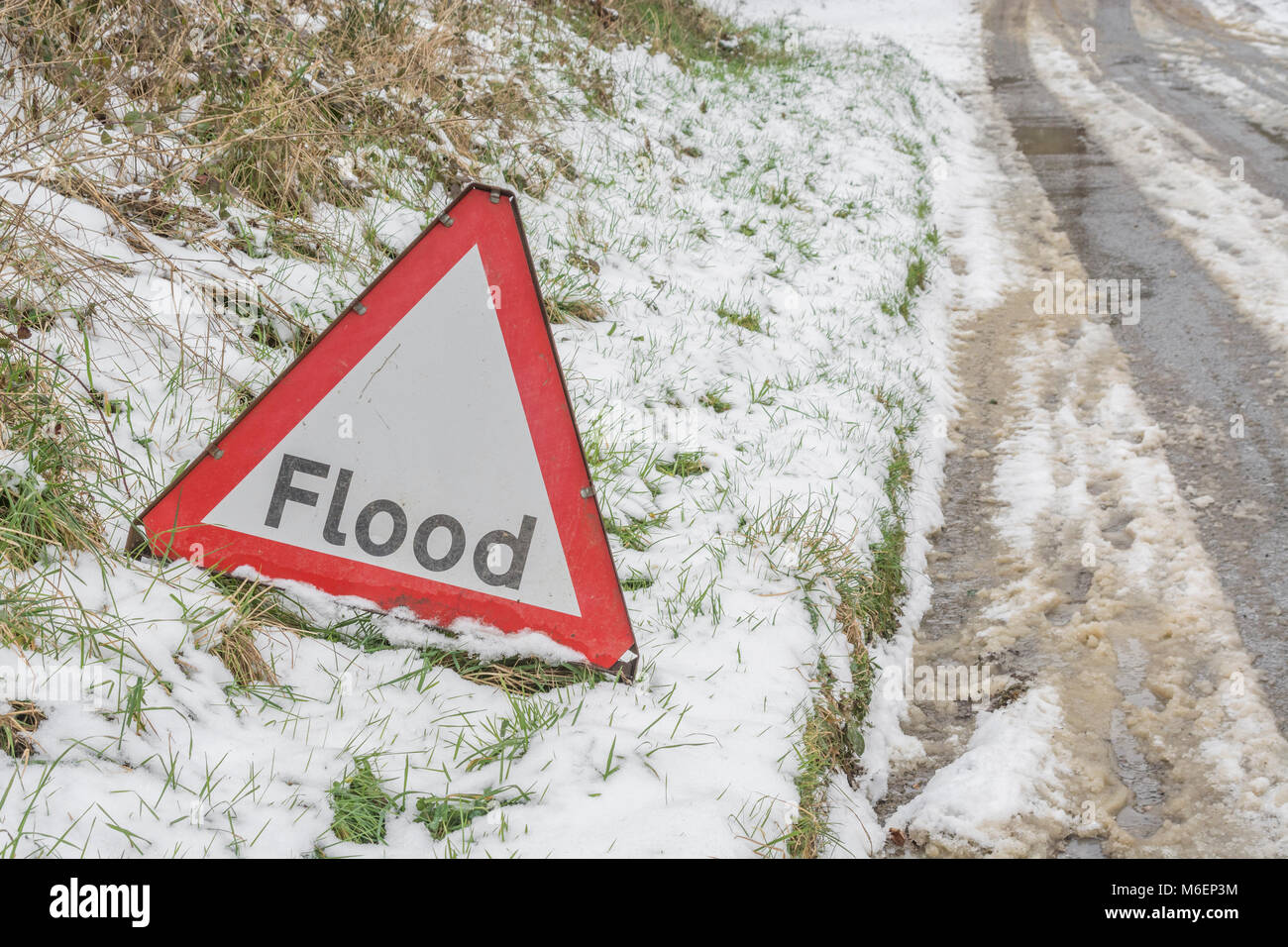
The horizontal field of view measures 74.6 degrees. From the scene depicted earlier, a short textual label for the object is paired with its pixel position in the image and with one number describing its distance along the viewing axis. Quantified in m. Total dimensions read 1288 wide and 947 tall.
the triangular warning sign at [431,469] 2.01
